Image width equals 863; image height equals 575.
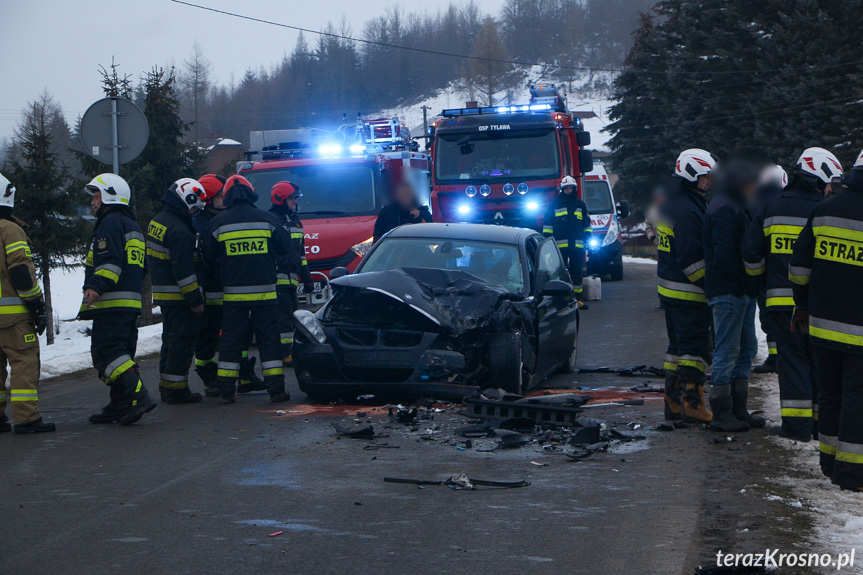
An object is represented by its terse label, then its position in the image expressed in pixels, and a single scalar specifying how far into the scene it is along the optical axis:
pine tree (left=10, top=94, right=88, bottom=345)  27.31
